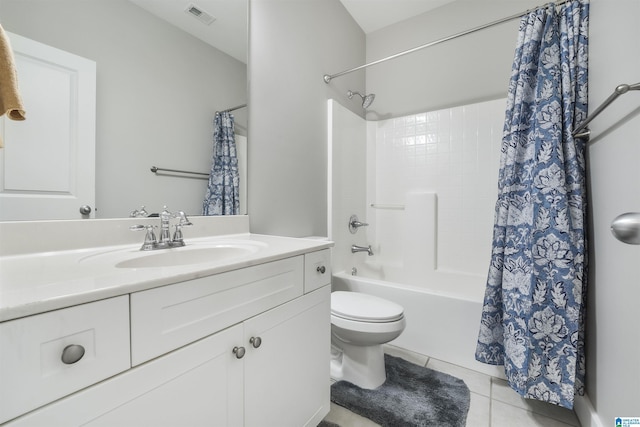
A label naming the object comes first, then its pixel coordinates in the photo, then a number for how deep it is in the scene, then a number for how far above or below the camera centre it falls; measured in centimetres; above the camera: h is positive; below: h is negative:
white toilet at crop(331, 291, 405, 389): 128 -58
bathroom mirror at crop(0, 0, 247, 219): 88 +53
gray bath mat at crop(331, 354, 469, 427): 118 -89
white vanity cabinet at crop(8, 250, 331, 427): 52 -35
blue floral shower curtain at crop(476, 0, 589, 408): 110 -2
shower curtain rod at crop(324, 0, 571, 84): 128 +104
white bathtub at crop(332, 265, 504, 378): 152 -63
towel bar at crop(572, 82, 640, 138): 73 +34
